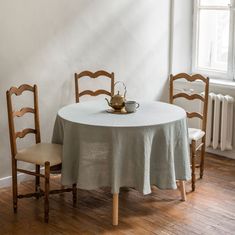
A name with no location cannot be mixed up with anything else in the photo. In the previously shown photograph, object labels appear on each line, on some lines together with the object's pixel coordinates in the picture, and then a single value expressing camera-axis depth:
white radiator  4.87
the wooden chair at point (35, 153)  3.56
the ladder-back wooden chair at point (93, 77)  4.44
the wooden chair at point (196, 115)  4.16
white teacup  3.76
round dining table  3.39
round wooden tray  3.79
